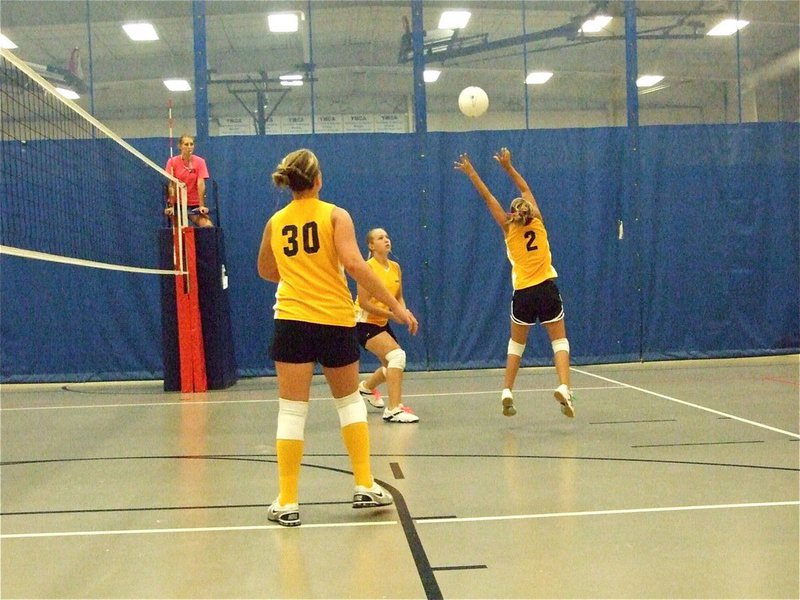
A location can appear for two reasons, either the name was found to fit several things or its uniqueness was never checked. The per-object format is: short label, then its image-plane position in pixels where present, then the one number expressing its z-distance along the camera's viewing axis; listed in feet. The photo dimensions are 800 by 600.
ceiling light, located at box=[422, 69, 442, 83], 63.81
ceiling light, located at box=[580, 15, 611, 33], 50.19
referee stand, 32.04
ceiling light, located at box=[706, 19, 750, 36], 51.41
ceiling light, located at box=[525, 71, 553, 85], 61.98
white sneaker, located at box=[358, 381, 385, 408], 25.08
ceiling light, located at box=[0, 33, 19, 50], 55.72
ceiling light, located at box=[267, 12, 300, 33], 52.02
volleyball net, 31.30
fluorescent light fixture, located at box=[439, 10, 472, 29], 47.57
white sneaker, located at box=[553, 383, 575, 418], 21.08
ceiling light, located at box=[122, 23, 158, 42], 55.42
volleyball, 35.27
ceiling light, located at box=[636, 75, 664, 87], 62.34
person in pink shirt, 33.01
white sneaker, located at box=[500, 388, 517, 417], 22.02
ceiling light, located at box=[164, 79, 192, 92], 65.88
